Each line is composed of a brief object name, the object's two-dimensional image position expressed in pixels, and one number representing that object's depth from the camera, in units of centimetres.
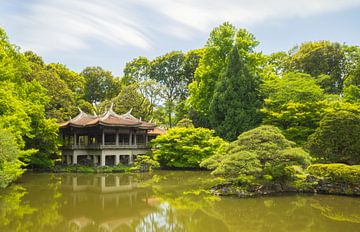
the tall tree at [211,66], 3070
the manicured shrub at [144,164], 2270
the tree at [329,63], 3278
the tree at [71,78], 3558
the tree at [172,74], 4159
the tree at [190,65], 4088
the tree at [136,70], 4275
